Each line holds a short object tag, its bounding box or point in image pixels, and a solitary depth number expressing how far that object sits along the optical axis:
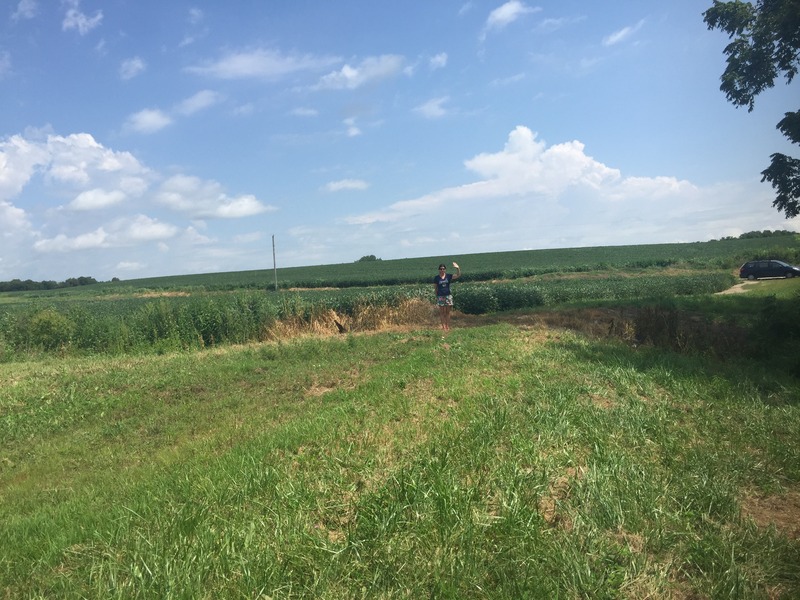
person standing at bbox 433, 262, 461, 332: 14.67
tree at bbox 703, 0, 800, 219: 15.89
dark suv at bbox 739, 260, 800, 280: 36.38
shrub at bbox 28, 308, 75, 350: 17.22
